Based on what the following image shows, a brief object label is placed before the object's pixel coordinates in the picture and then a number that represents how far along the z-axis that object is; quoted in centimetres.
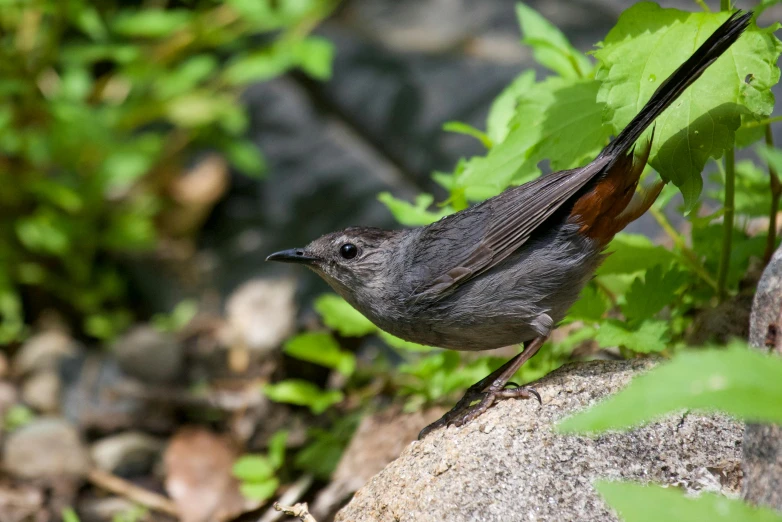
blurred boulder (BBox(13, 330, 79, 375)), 1153
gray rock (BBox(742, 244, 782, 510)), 367
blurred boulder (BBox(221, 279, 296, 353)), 1169
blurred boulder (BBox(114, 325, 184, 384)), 1124
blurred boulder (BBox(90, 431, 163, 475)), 970
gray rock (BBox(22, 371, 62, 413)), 1079
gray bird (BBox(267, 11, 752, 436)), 581
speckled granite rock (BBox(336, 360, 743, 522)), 461
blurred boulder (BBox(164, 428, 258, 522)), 868
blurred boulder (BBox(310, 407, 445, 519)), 733
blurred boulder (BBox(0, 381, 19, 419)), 1060
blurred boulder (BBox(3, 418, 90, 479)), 943
